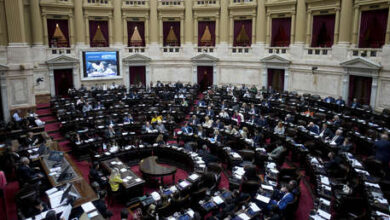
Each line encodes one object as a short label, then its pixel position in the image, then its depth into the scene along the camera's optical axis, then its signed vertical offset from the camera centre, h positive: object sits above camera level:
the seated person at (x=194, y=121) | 18.12 -3.29
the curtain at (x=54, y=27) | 27.30 +3.48
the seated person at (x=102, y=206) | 9.16 -4.39
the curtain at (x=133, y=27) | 30.78 +3.96
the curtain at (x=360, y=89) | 21.22 -1.54
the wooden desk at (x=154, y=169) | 12.45 -4.36
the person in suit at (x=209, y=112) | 19.54 -2.99
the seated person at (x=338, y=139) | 14.06 -3.36
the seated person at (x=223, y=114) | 18.98 -3.01
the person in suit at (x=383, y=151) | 12.05 -3.34
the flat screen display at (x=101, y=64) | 27.89 +0.15
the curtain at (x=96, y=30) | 29.22 +3.43
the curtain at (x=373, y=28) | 21.09 +2.80
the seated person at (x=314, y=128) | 15.52 -3.17
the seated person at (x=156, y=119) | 18.55 -3.30
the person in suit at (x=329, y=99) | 21.36 -2.30
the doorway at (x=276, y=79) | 27.27 -1.11
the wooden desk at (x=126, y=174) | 11.38 -4.38
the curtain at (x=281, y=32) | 27.19 +3.22
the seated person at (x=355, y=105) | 19.42 -2.43
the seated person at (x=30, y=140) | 15.04 -3.79
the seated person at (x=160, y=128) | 17.35 -3.57
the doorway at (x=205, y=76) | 31.07 -1.01
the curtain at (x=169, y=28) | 31.61 +4.00
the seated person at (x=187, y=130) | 16.58 -3.51
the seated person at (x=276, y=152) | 13.03 -3.74
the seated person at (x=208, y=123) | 17.42 -3.27
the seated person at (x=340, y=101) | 20.61 -2.37
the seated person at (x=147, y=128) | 17.09 -3.54
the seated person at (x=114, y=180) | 11.12 -4.29
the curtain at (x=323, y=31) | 24.27 +2.99
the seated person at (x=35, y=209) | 9.00 -4.31
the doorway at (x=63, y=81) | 27.03 -1.40
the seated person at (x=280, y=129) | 15.79 -3.26
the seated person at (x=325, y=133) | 14.78 -3.25
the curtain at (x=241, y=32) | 29.30 +3.52
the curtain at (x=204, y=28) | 30.97 +3.95
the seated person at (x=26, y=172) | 11.52 -4.13
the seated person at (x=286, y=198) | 9.45 -4.15
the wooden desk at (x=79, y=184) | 10.21 -4.38
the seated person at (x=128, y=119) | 18.55 -3.28
